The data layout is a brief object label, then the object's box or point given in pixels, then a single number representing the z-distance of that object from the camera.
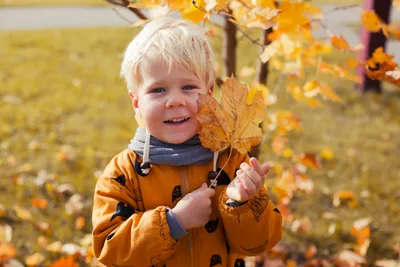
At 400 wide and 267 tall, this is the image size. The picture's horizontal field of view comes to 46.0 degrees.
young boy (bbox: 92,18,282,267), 1.31
